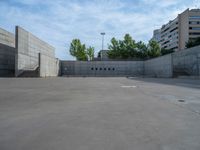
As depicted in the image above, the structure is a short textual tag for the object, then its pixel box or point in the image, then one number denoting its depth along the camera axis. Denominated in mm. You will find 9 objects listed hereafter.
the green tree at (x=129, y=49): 46877
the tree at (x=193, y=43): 37802
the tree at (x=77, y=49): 48056
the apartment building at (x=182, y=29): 67781
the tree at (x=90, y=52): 50060
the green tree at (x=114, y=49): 47745
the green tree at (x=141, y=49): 46916
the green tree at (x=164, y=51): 52182
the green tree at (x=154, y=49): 46366
